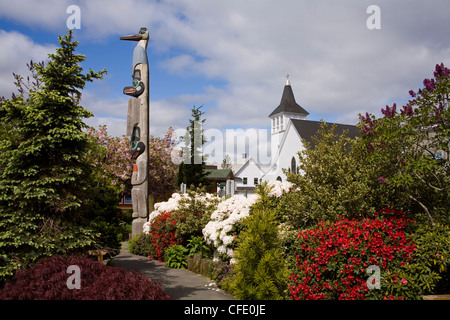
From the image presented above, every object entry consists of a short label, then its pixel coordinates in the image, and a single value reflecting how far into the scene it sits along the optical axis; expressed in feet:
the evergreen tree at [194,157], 109.81
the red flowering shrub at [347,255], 18.11
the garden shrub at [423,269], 17.20
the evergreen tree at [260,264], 15.83
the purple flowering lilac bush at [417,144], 18.56
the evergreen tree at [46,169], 19.26
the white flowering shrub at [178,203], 36.37
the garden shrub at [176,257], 32.58
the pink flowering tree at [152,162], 77.36
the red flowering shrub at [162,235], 36.01
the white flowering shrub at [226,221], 26.32
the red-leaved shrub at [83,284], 14.66
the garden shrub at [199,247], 32.52
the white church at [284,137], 139.64
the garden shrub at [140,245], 40.34
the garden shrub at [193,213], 33.74
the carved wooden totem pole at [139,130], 44.62
